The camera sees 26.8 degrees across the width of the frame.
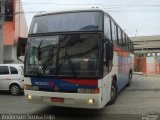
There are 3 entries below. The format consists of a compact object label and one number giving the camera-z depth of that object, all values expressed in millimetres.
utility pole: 22178
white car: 16578
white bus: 9570
